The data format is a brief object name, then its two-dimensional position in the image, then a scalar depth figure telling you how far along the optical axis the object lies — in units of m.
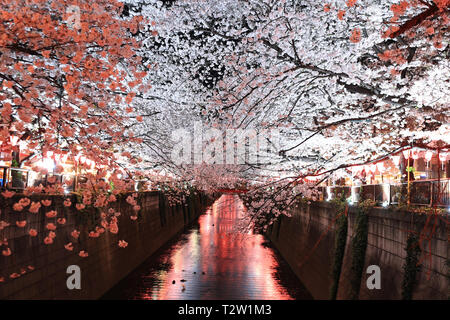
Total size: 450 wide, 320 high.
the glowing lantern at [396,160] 13.95
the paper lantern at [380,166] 14.86
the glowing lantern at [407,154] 12.38
